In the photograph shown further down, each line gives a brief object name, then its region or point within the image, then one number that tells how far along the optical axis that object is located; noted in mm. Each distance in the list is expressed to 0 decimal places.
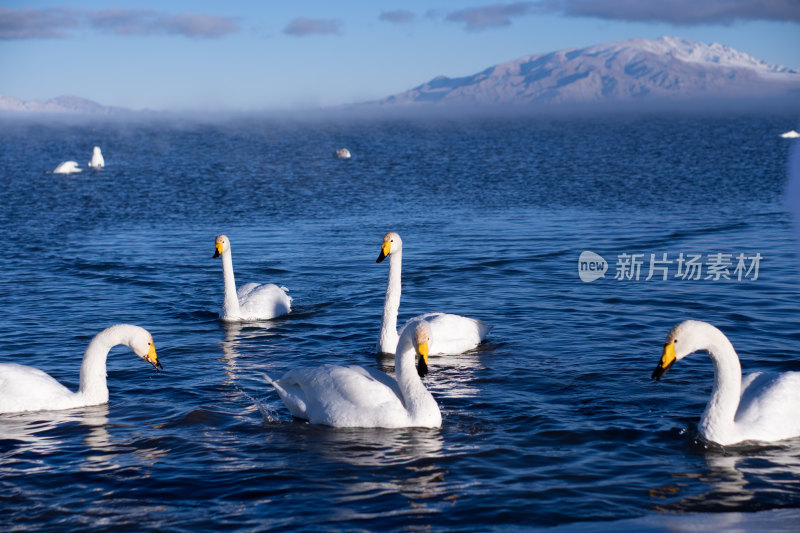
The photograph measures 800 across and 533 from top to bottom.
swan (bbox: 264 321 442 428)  10398
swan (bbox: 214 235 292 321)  15773
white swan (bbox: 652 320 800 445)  9602
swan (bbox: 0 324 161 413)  11117
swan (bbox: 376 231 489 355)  13352
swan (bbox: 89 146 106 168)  50219
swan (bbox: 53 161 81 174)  45750
